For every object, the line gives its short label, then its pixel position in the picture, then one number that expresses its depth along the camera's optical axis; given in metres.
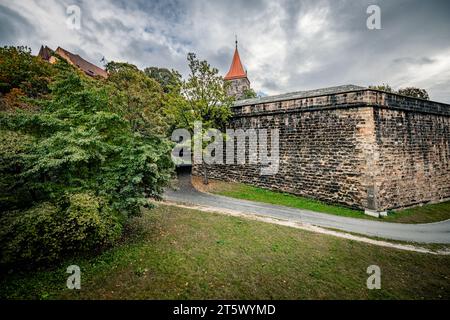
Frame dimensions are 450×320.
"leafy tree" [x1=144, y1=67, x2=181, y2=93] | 31.47
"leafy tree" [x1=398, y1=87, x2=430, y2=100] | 27.21
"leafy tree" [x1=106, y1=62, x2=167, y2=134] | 11.75
